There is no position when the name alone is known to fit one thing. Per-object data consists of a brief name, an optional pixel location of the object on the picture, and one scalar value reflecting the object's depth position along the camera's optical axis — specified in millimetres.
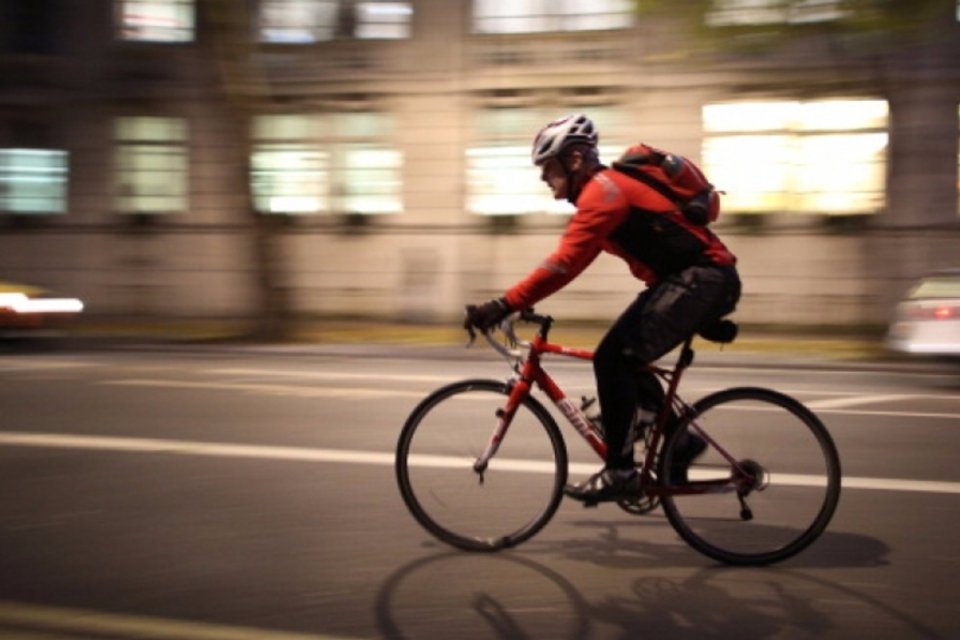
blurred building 20859
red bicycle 5047
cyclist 4848
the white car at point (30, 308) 15133
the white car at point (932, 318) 11828
